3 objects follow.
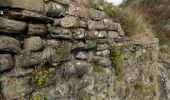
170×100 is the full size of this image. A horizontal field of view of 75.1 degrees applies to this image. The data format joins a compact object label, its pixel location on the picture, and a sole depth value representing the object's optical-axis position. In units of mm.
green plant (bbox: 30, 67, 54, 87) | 1271
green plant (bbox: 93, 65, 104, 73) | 1796
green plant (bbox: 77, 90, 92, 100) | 1606
